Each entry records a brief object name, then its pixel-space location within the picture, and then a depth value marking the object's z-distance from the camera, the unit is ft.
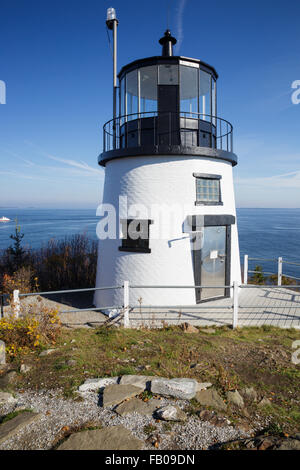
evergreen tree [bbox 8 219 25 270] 53.98
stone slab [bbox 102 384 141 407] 13.42
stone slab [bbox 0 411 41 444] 11.08
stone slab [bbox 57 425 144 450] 10.57
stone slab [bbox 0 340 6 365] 17.71
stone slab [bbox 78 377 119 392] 14.75
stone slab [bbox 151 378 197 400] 13.71
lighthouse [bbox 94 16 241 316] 32.35
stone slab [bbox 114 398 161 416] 12.60
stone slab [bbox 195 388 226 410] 13.16
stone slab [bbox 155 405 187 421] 12.05
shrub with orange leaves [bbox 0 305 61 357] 19.58
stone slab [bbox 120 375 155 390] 14.60
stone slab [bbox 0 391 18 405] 13.74
